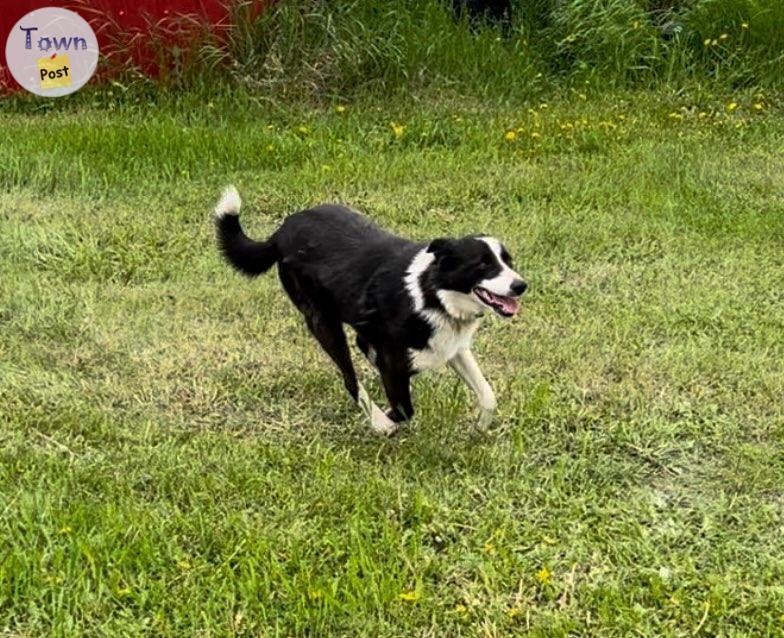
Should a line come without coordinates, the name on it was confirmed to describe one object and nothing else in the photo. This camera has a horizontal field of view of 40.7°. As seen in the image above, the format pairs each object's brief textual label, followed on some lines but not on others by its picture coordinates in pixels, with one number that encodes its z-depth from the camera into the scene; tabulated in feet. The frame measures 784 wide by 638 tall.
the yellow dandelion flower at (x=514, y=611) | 9.46
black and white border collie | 11.46
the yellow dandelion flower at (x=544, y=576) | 9.89
